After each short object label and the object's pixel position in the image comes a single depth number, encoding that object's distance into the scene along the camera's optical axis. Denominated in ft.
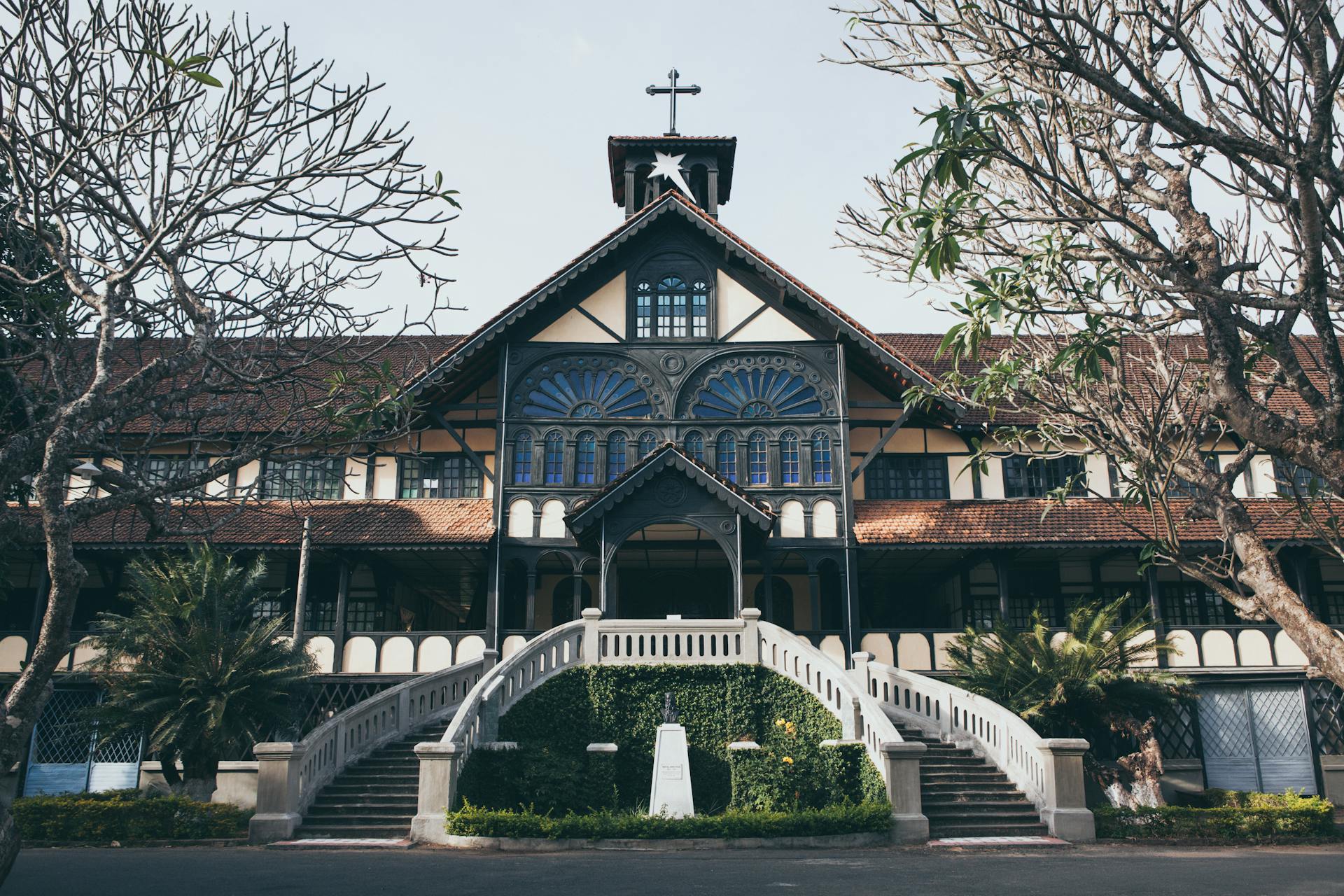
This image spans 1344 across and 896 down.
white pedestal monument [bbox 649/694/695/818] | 52.24
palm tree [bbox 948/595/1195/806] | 59.82
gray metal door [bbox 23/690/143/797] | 75.92
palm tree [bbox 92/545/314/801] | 60.44
